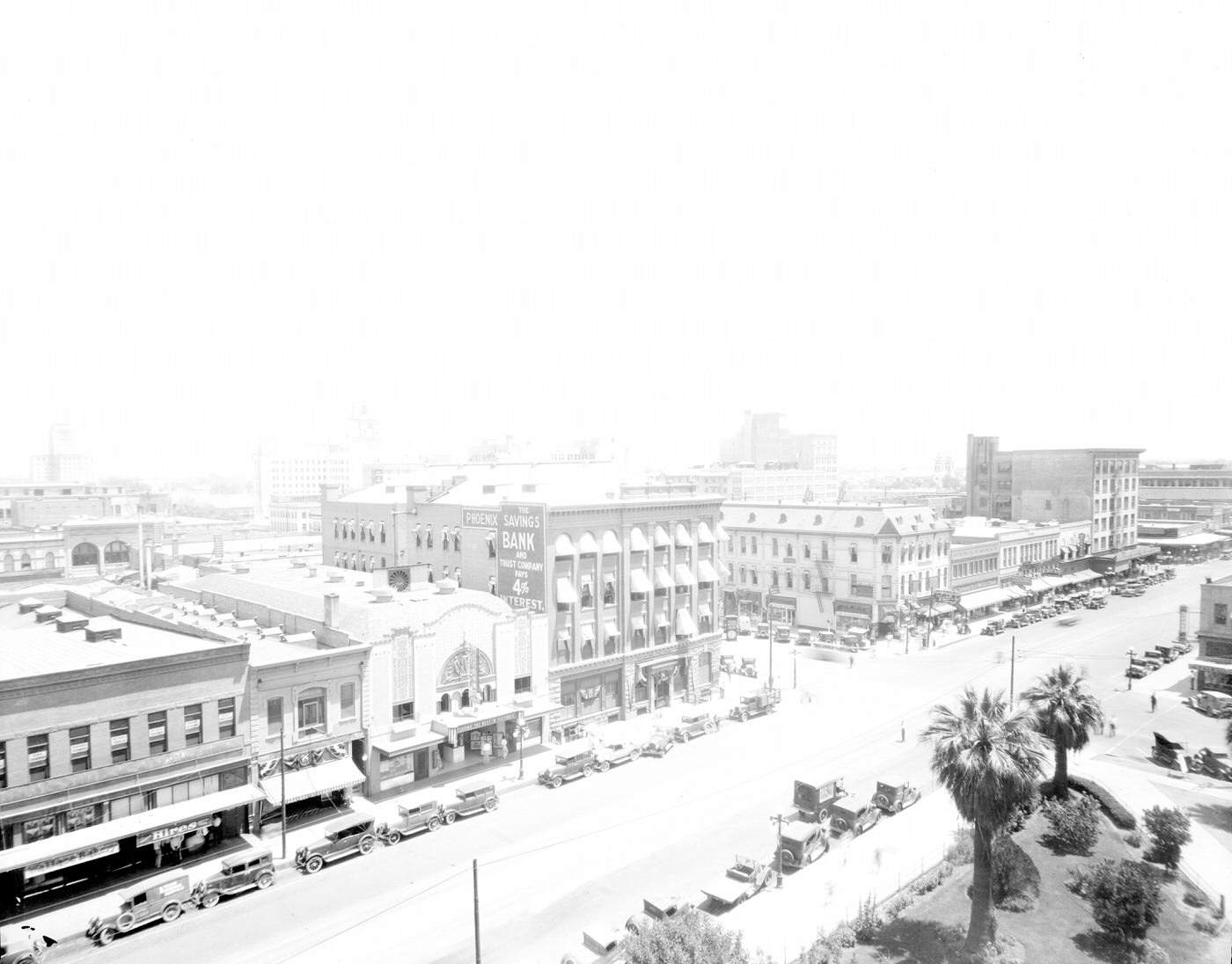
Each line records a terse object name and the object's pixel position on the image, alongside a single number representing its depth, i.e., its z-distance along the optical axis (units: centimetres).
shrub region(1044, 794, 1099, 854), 3350
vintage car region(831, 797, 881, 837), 3797
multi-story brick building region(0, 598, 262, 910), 3297
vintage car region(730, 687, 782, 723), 5744
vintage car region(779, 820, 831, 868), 3462
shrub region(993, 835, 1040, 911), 2981
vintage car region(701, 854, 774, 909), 3119
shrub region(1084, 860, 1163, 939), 2609
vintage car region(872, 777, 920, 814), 4033
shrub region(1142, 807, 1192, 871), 3153
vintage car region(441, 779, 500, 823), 4066
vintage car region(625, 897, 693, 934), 2902
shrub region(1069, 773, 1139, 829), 3659
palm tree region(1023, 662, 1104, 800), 3875
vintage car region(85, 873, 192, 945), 2992
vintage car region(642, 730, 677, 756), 5012
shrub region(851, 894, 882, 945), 2762
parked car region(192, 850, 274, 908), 3238
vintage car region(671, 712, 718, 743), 5309
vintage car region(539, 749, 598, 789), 4522
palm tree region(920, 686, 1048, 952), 2684
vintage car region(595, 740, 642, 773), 4784
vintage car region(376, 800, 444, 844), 3825
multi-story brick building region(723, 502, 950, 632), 8450
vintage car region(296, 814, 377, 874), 3525
